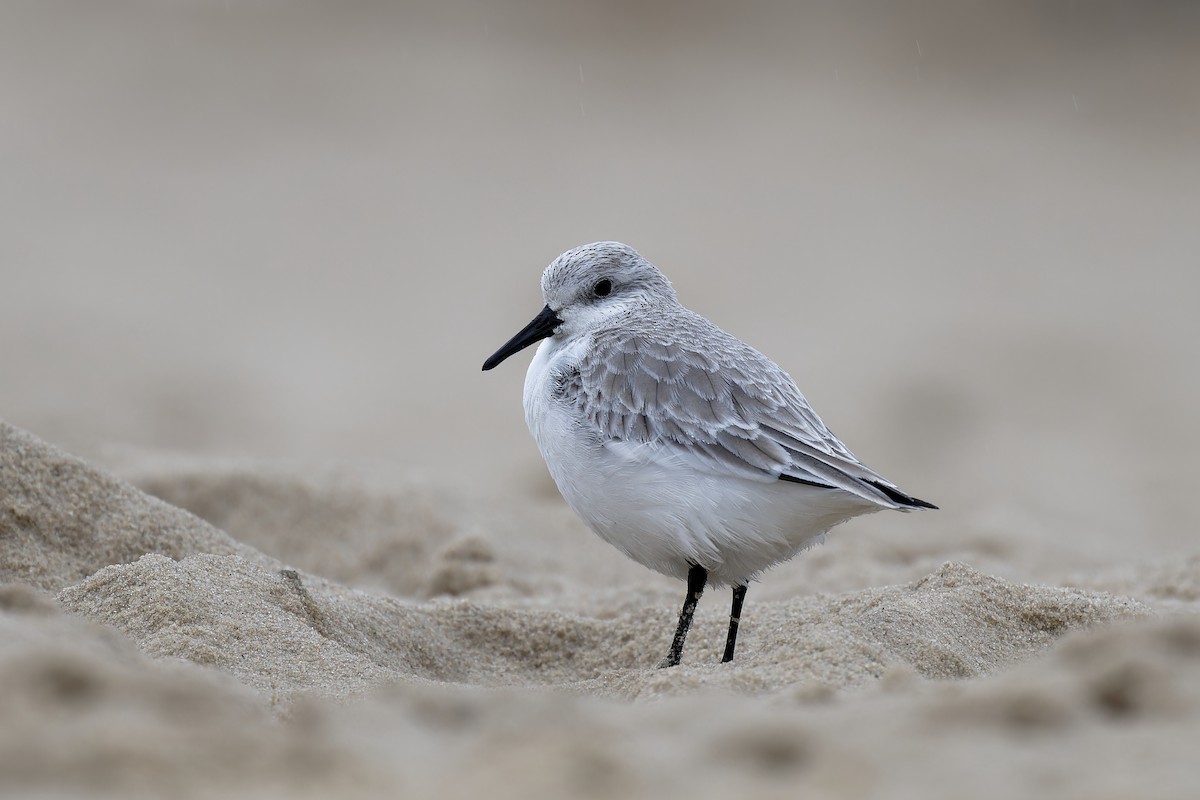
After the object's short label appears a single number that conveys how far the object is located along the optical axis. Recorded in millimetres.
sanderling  6453
